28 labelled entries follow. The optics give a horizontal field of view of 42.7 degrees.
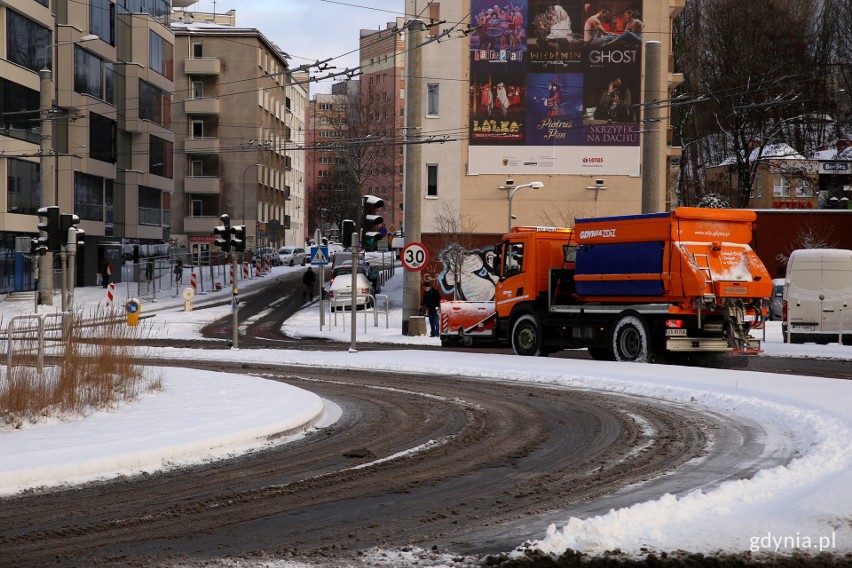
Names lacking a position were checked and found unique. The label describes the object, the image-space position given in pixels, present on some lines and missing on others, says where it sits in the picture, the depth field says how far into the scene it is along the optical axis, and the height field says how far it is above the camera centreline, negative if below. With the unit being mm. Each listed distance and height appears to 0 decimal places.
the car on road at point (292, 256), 89250 -232
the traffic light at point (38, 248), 35291 +90
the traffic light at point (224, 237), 26319 +376
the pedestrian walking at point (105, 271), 56594 -1061
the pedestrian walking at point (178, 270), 60812 -1045
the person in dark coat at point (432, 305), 34625 -1652
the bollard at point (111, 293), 38750 -1502
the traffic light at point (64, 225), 30172 +712
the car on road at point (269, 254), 80062 -92
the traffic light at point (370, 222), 22875 +683
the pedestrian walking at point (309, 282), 53531 -1406
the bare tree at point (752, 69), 60812 +11006
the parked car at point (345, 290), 42969 -1480
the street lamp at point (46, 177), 40875 +2814
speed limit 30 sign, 28547 -39
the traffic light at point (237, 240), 26516 +306
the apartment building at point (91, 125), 48219 +6590
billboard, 54094 +8173
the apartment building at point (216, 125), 90000 +10751
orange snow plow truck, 21812 -590
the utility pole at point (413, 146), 29719 +3025
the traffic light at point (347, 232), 23625 +473
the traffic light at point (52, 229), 29891 +587
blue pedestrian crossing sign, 36125 -53
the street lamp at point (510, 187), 54625 +3454
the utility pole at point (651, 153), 26703 +2563
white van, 29094 -875
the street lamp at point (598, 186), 55312 +3580
